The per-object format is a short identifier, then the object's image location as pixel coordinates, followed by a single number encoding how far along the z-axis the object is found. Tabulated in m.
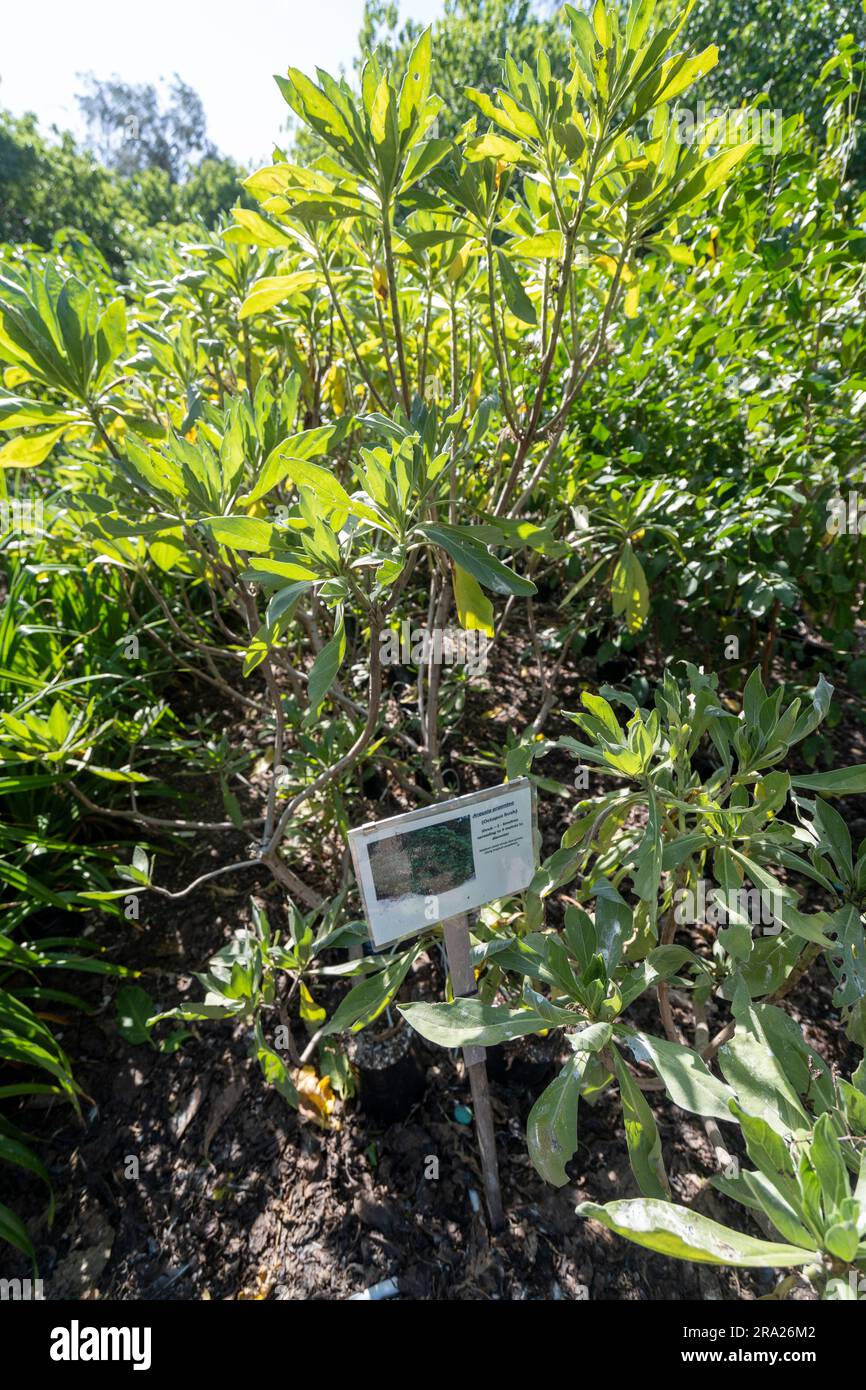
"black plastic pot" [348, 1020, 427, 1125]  1.54
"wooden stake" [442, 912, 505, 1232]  1.24
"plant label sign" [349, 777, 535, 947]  1.11
